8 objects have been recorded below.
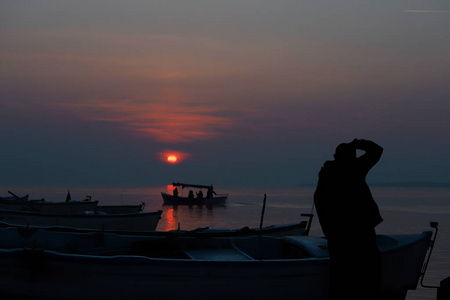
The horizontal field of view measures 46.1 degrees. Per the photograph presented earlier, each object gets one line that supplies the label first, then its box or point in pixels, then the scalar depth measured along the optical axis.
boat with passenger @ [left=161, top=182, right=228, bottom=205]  77.62
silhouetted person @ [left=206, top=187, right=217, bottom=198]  77.66
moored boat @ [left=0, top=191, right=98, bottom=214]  27.21
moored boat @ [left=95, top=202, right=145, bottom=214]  29.50
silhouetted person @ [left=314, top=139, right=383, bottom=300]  9.28
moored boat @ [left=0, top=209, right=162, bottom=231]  21.69
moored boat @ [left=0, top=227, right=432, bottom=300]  9.43
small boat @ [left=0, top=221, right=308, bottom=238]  12.80
